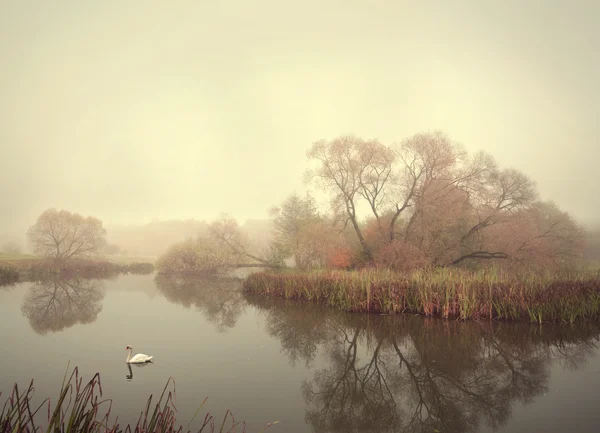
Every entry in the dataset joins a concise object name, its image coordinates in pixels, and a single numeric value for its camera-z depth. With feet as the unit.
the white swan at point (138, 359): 30.73
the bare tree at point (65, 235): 136.98
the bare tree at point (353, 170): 94.88
